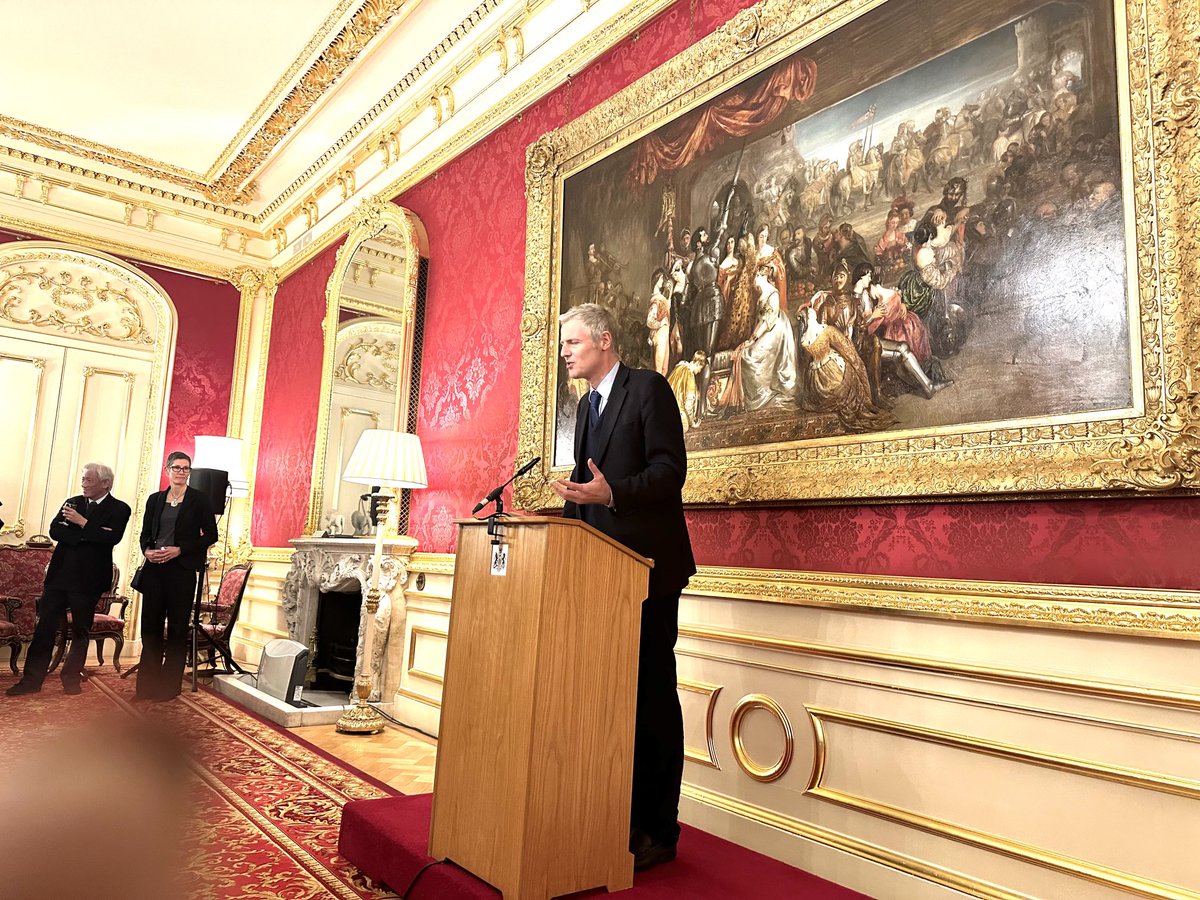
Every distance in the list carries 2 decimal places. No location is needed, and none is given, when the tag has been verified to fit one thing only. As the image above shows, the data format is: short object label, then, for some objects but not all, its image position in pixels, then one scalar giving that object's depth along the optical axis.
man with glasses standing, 5.38
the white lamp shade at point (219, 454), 7.14
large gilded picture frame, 2.16
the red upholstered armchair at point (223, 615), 6.39
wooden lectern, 2.00
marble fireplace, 5.08
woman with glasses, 5.24
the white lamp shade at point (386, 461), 4.75
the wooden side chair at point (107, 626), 6.04
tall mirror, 5.55
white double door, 7.06
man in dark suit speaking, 2.31
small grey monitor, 5.12
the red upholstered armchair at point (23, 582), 6.41
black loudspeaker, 7.20
